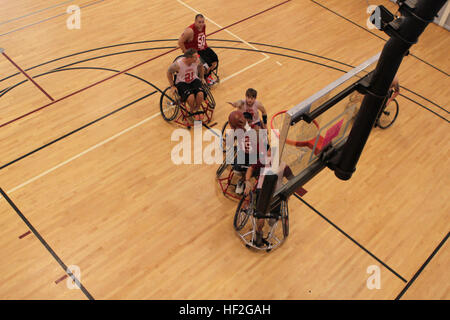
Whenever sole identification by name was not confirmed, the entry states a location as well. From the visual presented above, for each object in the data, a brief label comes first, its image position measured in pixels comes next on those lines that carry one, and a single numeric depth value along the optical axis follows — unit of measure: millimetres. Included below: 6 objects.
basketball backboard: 3518
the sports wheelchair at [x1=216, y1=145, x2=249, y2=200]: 5957
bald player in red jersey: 7273
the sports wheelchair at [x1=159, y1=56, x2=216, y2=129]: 7098
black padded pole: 3064
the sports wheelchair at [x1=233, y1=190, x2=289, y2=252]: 5458
